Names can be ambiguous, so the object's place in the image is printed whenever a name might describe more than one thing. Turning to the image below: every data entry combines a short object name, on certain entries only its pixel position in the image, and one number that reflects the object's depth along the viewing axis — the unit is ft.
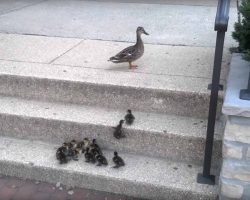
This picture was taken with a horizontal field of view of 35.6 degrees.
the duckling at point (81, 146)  11.51
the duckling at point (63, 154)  11.19
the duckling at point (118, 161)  10.96
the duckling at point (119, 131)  11.23
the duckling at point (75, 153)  11.44
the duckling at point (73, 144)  11.49
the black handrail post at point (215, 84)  8.57
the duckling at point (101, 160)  11.06
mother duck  13.10
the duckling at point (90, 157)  11.23
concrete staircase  10.77
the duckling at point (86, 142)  11.51
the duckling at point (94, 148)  11.28
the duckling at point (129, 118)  11.47
